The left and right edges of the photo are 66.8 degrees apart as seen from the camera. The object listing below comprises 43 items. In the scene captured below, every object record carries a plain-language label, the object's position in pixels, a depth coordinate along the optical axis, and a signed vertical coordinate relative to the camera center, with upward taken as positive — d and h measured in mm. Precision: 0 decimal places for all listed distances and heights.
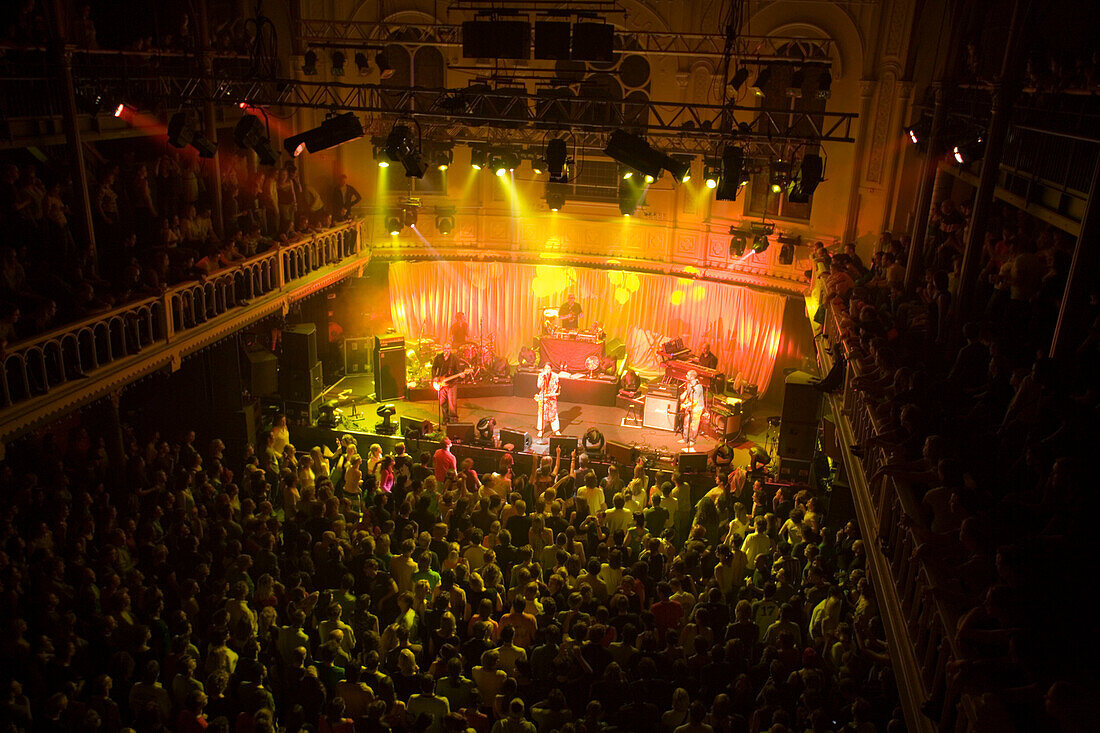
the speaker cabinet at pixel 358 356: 19547 -6103
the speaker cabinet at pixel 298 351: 15688 -4828
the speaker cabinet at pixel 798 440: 13406 -5175
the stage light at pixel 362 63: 16047 +395
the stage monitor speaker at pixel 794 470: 13609 -5720
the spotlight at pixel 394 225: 19578 -3113
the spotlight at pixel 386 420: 15805 -6182
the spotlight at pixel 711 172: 14344 -1211
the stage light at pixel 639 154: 12148 -817
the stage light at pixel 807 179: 12406 -1105
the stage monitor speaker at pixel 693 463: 13805 -5744
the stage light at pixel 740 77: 13680 +359
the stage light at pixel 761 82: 13105 +281
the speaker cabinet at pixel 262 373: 15266 -5121
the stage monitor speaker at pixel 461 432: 15195 -5961
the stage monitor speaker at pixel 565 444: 14625 -5858
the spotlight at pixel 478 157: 16406 -1275
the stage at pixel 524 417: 16688 -6673
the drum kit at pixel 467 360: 19328 -6226
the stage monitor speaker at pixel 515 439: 14836 -5910
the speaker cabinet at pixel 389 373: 18297 -6041
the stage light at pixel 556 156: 13352 -977
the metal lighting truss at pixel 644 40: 16875 +1069
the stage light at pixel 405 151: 13164 -1002
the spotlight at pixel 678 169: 12438 -1048
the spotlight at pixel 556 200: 19250 -2373
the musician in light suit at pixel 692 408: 16625 -6031
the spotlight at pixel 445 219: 20109 -3033
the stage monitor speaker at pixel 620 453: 14625 -6024
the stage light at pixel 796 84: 13578 +279
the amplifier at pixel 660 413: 17703 -6407
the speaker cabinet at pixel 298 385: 15773 -5479
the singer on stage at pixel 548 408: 17391 -6276
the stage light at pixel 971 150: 10492 -489
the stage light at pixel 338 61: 16047 +405
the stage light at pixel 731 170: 12352 -995
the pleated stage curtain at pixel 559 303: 19797 -5002
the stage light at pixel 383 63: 15977 +400
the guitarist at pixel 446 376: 17359 -5994
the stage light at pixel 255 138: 12719 -871
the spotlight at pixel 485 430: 15039 -5959
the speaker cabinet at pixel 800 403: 13359 -4589
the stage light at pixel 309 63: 16641 +360
